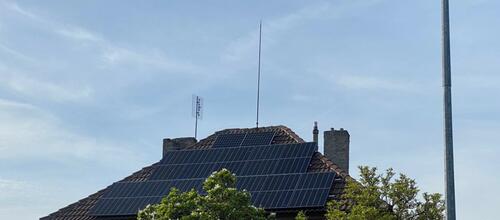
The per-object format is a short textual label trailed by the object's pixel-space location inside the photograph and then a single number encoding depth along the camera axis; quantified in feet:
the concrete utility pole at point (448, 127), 52.65
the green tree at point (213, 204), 89.51
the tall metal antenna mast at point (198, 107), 161.27
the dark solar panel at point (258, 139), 138.82
